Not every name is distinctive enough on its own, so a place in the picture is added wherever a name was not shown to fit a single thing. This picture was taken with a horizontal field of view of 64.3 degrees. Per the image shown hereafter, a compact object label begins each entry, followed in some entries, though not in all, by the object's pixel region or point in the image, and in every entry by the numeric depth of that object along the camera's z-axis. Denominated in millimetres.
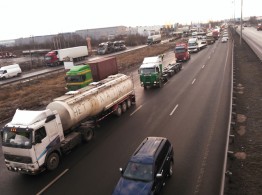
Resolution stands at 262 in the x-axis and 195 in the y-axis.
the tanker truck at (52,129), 11126
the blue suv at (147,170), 8799
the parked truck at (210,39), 68778
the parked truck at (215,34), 77913
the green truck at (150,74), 25230
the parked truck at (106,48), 62721
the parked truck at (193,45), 53342
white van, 40268
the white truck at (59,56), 49874
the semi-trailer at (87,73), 22299
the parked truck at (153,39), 81137
